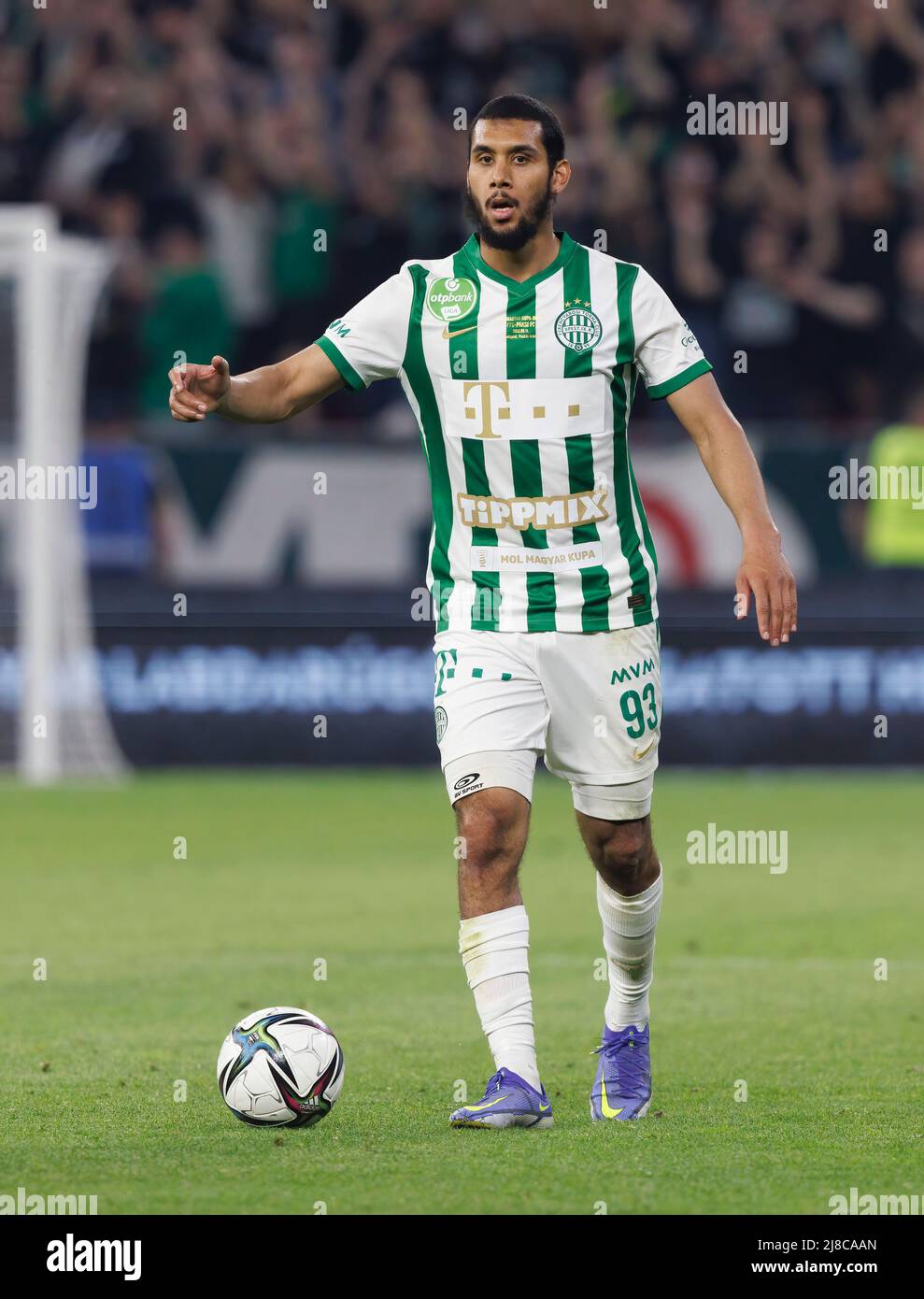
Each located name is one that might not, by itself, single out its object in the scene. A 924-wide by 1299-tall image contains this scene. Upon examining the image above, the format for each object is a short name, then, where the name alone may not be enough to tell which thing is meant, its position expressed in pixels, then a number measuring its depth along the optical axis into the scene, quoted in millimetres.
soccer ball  5297
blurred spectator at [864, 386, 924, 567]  14531
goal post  14047
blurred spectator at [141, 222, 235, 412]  16344
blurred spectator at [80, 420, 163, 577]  14625
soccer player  5309
